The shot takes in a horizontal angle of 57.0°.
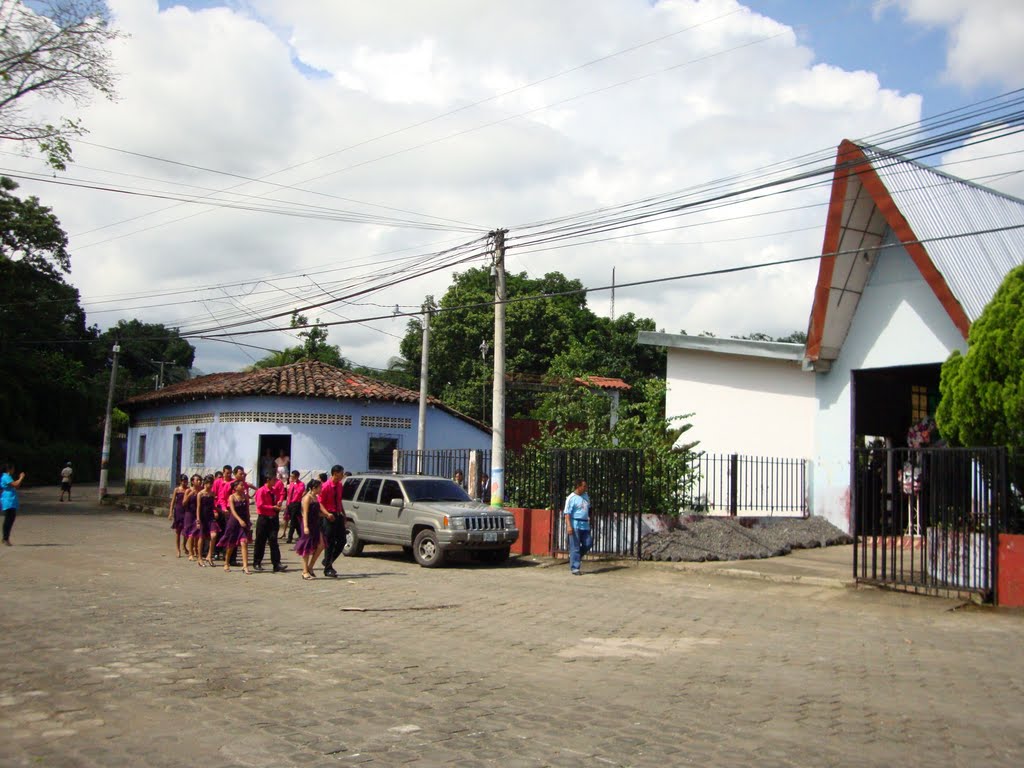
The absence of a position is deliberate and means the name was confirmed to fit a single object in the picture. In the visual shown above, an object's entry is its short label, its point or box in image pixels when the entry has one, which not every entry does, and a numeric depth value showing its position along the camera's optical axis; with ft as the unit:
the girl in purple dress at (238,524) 52.70
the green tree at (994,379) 43.60
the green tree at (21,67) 70.03
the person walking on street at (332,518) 50.11
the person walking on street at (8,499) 62.08
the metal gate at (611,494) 58.95
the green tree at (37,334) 143.95
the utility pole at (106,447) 127.12
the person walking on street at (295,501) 56.24
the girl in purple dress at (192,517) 57.21
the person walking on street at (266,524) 53.26
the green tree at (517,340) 151.12
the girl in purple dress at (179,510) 59.67
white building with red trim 63.21
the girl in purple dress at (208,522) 55.88
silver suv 56.49
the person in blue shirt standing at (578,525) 55.62
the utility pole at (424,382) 89.46
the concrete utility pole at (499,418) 65.62
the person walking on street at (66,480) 126.00
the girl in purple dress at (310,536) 49.83
